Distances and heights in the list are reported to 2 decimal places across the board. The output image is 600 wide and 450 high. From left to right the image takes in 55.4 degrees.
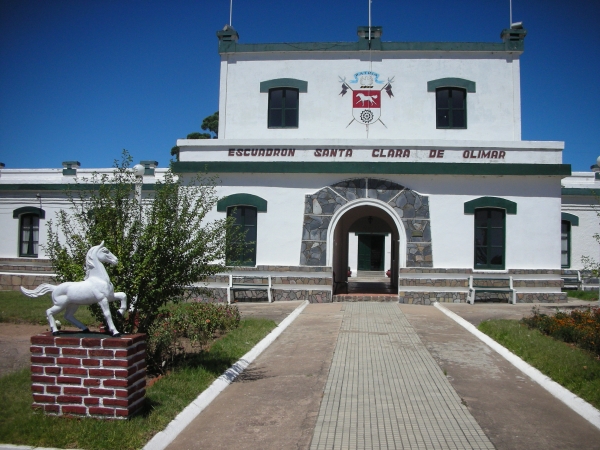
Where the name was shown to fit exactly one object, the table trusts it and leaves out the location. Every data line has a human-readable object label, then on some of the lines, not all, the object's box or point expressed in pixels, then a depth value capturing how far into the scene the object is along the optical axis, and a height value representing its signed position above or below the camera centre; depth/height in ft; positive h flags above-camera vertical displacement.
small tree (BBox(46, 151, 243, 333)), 25.02 +0.47
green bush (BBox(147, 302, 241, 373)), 27.22 -4.27
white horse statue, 20.16 -1.41
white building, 55.67 +5.40
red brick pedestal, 19.22 -4.16
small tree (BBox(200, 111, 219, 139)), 169.99 +39.57
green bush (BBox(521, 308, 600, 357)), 31.42 -4.00
